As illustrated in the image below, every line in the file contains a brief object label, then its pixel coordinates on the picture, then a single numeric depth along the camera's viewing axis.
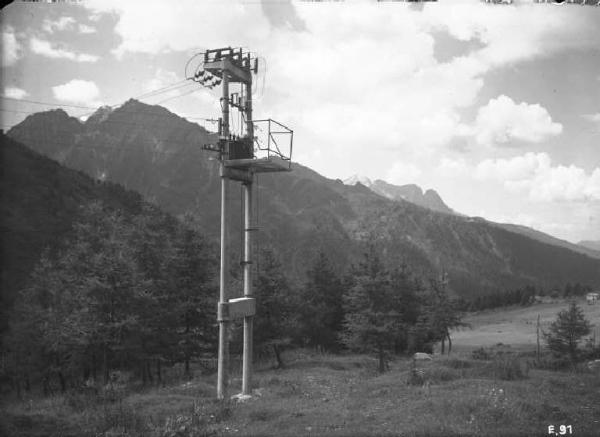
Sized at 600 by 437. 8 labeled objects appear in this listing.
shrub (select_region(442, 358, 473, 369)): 24.21
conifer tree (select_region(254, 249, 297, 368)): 30.66
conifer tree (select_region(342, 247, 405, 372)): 30.50
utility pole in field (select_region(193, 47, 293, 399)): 15.03
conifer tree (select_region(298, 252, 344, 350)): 43.91
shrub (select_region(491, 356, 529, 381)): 18.06
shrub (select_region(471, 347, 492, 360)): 36.26
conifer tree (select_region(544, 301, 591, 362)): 43.34
